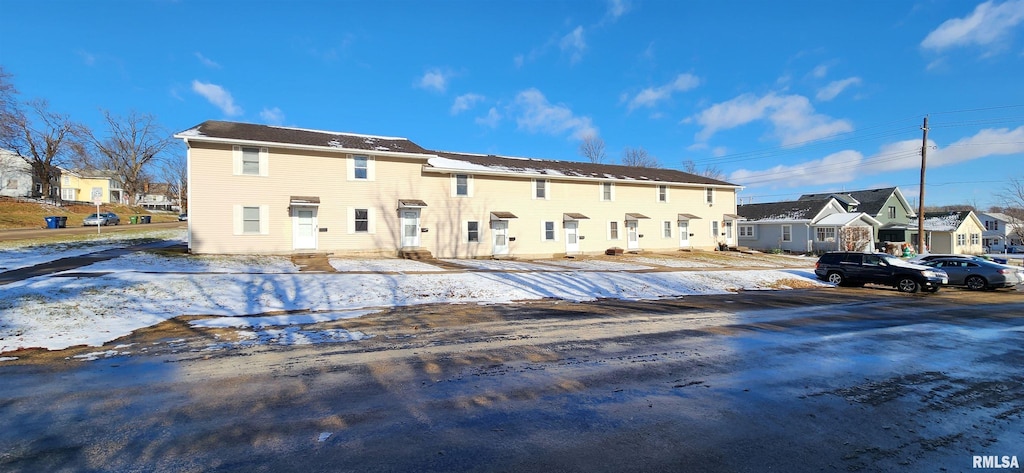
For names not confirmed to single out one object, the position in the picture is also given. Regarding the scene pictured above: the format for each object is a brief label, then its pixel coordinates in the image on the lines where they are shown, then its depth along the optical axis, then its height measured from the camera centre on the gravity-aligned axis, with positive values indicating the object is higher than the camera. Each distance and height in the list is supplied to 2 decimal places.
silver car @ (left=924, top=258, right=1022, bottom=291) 19.03 -1.70
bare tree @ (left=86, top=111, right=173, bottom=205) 66.94 +12.09
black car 18.30 -1.58
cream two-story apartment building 22.05 +2.21
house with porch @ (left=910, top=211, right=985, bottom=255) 46.78 +0.03
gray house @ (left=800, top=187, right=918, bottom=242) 46.47 +2.56
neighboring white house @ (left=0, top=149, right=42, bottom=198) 63.12 +9.36
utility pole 27.39 +4.18
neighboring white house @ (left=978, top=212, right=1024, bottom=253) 69.21 +0.30
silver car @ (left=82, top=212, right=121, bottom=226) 44.84 +2.27
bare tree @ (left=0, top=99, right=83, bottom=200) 56.22 +11.16
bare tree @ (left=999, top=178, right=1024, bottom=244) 53.63 +2.11
